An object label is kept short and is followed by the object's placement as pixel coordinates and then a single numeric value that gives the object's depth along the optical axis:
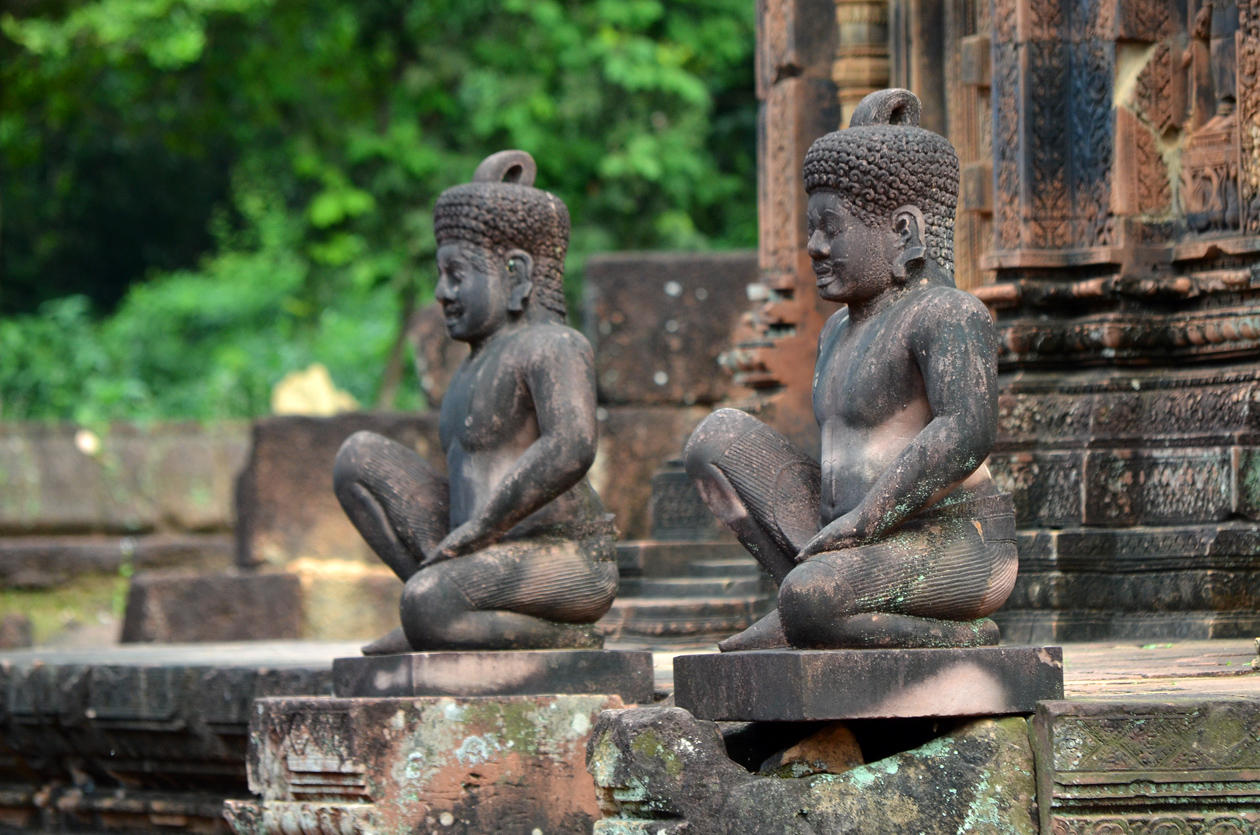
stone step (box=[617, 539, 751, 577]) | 17.02
